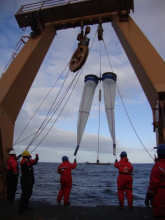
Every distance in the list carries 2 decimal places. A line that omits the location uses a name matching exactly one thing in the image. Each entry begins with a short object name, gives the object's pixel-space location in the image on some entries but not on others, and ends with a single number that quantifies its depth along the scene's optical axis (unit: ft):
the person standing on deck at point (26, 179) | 17.56
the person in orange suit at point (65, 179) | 21.71
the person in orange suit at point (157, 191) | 10.21
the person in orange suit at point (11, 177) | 22.07
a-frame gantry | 21.62
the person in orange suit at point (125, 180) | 20.13
